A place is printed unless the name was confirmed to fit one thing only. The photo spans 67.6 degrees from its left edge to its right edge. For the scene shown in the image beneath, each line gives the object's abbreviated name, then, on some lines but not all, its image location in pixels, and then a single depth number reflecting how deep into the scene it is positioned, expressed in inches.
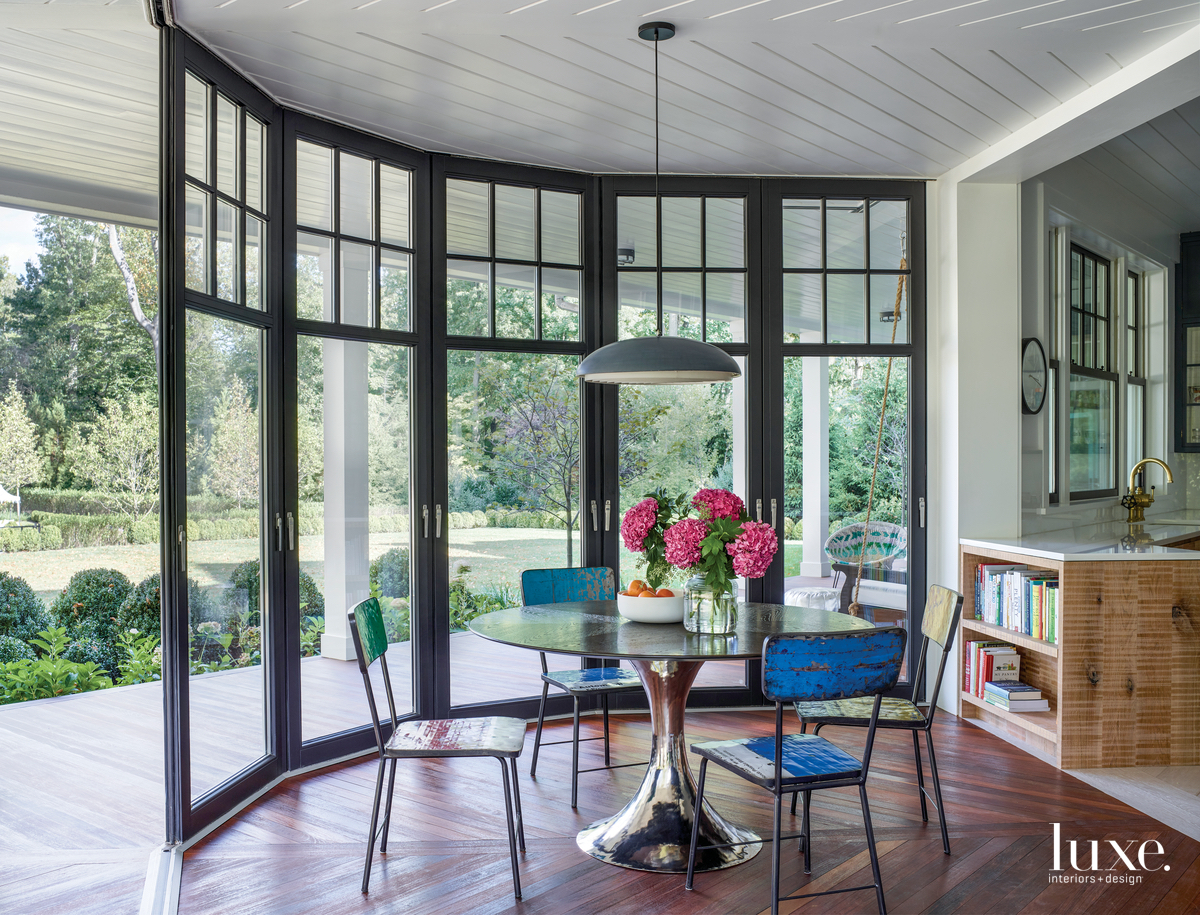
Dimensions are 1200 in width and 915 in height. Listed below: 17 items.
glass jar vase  116.4
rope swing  192.4
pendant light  116.6
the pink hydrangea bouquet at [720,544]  114.1
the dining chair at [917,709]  119.8
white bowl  123.4
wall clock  189.9
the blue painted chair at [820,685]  95.7
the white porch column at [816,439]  191.6
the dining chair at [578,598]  141.2
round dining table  113.3
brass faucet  194.7
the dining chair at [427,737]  108.7
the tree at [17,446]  261.6
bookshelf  153.8
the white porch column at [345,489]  158.2
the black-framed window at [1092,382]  213.6
